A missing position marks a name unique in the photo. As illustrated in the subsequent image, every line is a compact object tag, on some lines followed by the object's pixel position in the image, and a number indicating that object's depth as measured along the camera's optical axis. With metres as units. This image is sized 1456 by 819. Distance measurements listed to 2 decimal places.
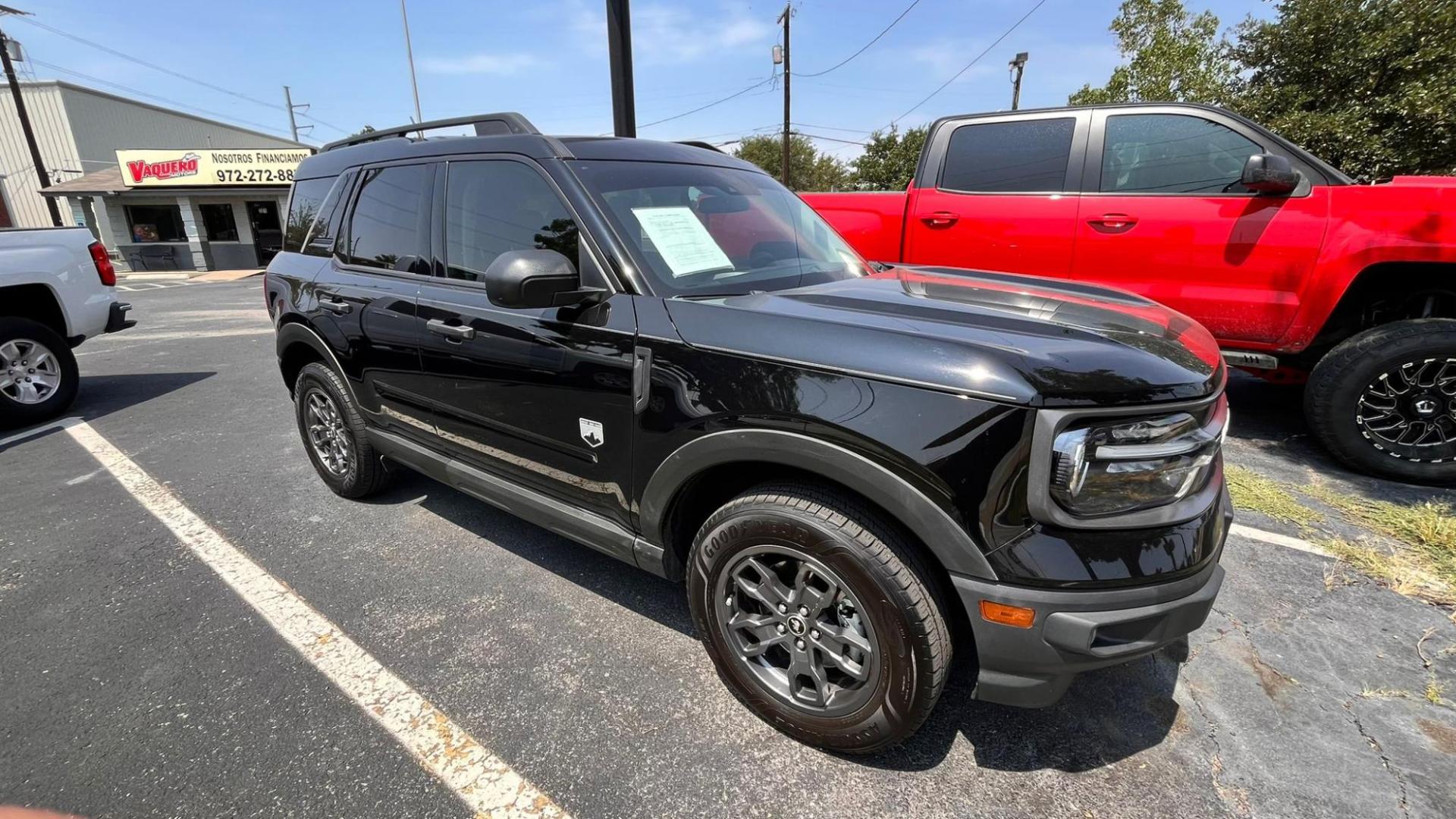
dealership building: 23.36
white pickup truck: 5.35
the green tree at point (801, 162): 43.56
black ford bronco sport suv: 1.58
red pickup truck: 3.56
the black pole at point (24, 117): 22.97
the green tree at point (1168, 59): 12.23
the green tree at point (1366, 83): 8.16
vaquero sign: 23.27
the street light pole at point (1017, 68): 28.05
